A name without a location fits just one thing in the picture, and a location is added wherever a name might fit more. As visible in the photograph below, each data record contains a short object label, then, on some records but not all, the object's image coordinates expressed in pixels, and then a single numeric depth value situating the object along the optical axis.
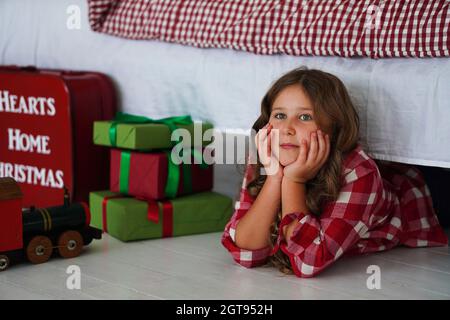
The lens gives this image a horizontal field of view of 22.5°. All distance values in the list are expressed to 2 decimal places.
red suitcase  2.89
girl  2.36
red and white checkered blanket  2.41
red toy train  2.38
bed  2.42
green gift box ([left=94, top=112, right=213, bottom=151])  2.72
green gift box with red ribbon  2.67
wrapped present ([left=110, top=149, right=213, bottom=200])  2.72
